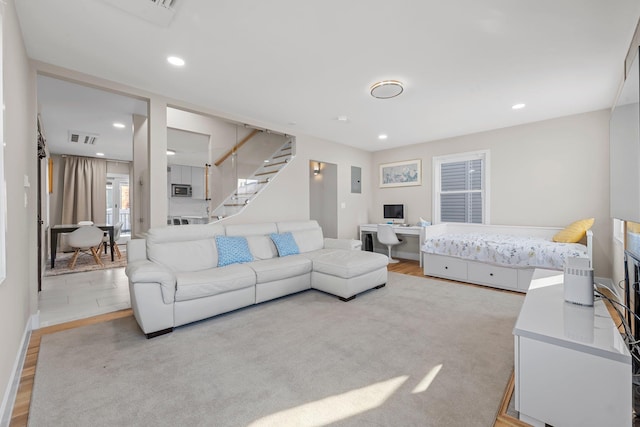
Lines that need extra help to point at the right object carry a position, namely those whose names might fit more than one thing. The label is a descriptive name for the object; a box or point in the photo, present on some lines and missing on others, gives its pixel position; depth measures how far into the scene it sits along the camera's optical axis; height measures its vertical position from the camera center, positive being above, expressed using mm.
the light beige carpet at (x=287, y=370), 1526 -1052
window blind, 5199 +417
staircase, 4199 +479
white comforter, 3504 -473
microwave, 3566 +289
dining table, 5207 -343
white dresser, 1234 -719
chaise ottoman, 3330 -727
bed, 3557 -536
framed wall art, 5867 +845
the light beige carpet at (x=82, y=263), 4891 -968
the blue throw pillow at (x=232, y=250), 3343 -443
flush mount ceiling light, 3045 +1354
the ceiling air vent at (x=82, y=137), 5500 +1517
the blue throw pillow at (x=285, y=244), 3917 -425
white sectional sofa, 2477 -610
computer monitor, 5992 +3
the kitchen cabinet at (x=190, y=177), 3576 +463
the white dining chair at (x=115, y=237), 6000 -513
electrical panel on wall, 6156 +730
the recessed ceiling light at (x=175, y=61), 2598 +1397
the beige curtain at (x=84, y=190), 7215 +580
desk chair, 5422 -415
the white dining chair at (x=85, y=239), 5152 -465
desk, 5045 -318
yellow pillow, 3766 -244
